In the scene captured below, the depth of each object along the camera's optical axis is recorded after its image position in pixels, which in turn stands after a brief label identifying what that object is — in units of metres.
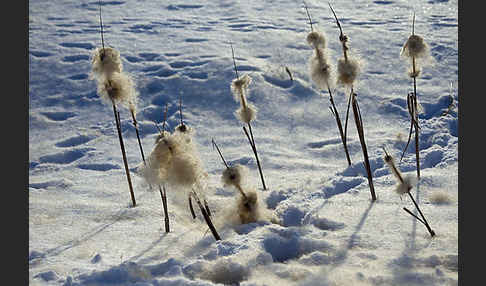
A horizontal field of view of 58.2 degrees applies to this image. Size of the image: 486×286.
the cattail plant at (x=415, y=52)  2.97
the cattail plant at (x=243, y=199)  2.56
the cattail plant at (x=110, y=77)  2.89
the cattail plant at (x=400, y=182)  2.59
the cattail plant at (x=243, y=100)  3.35
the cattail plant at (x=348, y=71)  2.85
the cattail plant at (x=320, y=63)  3.02
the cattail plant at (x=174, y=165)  2.37
